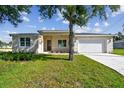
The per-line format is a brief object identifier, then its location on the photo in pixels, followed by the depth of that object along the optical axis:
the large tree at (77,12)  4.79
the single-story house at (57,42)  9.06
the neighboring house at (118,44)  21.60
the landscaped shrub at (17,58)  5.53
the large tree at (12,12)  7.09
